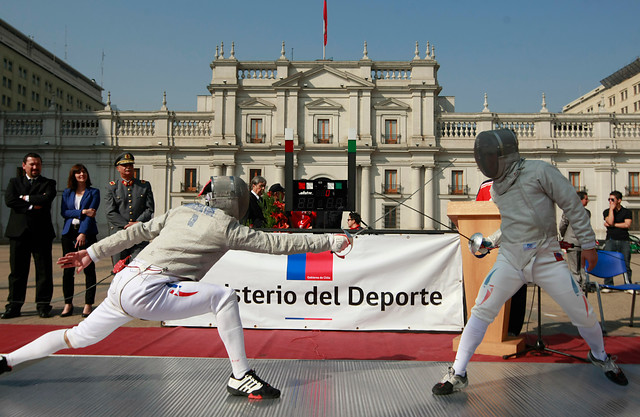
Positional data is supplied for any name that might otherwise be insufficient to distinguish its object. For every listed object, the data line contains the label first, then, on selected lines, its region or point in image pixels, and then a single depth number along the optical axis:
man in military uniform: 6.38
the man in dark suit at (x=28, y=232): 6.59
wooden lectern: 4.77
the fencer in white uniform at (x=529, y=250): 3.37
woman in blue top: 6.61
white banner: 5.77
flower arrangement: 7.43
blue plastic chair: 6.22
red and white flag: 41.47
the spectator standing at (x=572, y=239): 7.69
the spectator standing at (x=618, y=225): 9.17
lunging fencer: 3.10
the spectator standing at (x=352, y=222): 5.60
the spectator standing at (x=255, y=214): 7.47
